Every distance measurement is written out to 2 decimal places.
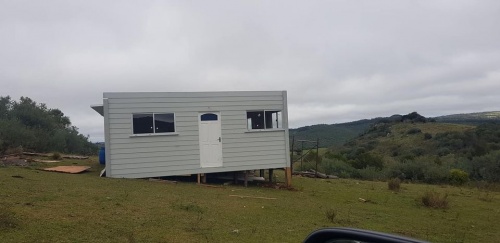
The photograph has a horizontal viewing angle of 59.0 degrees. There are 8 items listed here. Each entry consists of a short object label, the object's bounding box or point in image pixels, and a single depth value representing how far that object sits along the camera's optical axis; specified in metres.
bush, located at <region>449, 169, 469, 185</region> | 22.36
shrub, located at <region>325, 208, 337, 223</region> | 9.64
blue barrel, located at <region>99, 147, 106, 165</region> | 16.72
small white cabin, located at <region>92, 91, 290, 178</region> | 14.02
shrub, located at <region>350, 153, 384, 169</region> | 28.28
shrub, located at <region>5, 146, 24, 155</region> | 19.19
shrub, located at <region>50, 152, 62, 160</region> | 18.55
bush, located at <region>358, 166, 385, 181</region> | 24.45
